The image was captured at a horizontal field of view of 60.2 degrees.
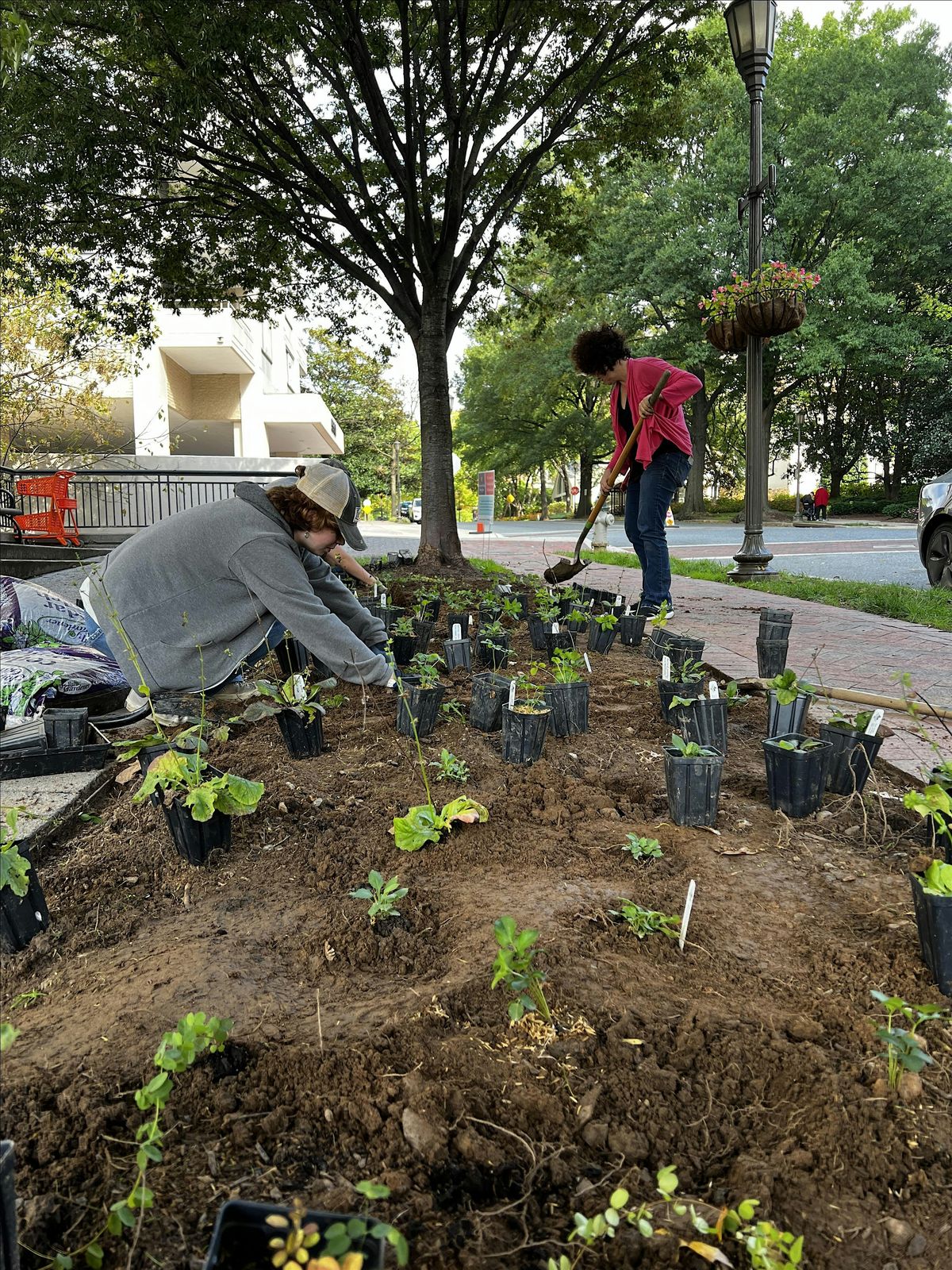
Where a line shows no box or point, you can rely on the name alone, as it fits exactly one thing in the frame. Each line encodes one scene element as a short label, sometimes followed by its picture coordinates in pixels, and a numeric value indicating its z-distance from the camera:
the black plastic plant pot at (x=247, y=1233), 1.01
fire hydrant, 13.54
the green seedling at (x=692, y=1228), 1.08
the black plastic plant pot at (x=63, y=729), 3.35
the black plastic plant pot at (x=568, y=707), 3.42
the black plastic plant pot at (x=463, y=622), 5.19
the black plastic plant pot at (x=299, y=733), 3.32
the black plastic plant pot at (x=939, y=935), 1.66
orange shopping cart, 13.23
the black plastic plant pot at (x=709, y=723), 3.15
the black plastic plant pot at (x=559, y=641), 4.74
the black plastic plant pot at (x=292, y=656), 4.71
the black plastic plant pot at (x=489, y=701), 3.53
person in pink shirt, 5.21
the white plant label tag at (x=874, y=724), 2.61
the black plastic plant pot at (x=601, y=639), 5.06
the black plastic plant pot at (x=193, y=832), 2.38
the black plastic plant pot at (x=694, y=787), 2.52
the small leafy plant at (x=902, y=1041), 1.35
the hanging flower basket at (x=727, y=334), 8.21
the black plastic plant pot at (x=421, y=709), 3.51
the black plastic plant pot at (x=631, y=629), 5.36
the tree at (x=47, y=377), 14.24
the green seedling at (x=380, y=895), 1.97
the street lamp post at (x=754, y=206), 7.87
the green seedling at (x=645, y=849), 2.31
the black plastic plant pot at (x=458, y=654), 4.71
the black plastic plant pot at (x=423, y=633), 5.20
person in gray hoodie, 3.43
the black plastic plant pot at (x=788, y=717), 3.15
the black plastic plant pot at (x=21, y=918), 2.00
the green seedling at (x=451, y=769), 2.87
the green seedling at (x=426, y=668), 3.74
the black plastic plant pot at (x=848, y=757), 2.71
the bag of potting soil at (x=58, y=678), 3.79
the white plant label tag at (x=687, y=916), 1.84
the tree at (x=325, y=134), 6.52
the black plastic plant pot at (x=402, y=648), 4.91
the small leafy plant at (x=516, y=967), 1.48
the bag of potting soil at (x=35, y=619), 4.43
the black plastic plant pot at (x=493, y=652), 4.60
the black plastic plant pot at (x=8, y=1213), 0.90
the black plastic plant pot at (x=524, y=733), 3.08
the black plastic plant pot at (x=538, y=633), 5.30
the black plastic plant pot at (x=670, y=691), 3.54
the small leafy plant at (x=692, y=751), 2.53
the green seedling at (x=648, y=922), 1.92
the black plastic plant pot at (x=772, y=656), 4.16
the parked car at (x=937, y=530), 7.77
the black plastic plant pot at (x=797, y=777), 2.57
